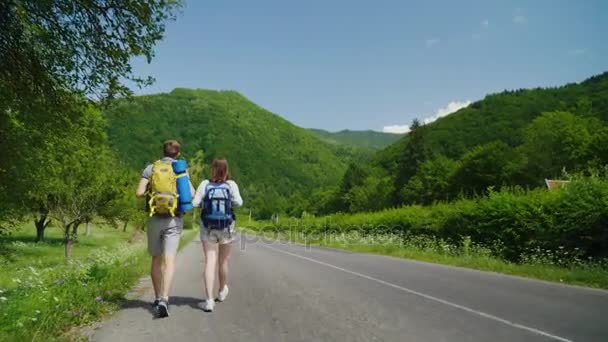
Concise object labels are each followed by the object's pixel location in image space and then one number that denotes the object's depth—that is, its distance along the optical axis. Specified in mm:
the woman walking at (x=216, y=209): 6605
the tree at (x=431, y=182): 77000
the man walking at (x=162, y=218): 6020
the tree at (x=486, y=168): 68825
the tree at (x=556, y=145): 65438
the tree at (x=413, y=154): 85562
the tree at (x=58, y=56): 8320
